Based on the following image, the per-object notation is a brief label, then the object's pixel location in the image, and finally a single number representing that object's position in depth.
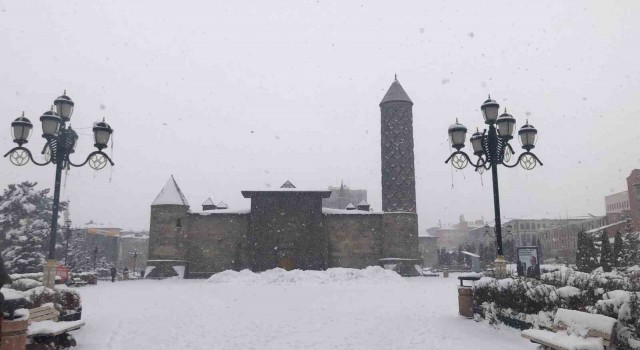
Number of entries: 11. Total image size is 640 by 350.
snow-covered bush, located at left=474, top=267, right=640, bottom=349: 6.08
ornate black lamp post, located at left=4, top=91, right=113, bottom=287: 10.98
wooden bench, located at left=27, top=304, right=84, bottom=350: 6.80
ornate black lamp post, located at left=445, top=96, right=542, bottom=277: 11.12
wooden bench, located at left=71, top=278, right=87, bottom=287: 26.38
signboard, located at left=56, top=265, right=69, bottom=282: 22.99
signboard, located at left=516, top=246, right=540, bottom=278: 20.89
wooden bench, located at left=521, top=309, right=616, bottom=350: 5.57
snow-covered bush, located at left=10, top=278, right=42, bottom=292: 10.56
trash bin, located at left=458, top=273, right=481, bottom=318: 11.10
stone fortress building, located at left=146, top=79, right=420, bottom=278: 32.62
